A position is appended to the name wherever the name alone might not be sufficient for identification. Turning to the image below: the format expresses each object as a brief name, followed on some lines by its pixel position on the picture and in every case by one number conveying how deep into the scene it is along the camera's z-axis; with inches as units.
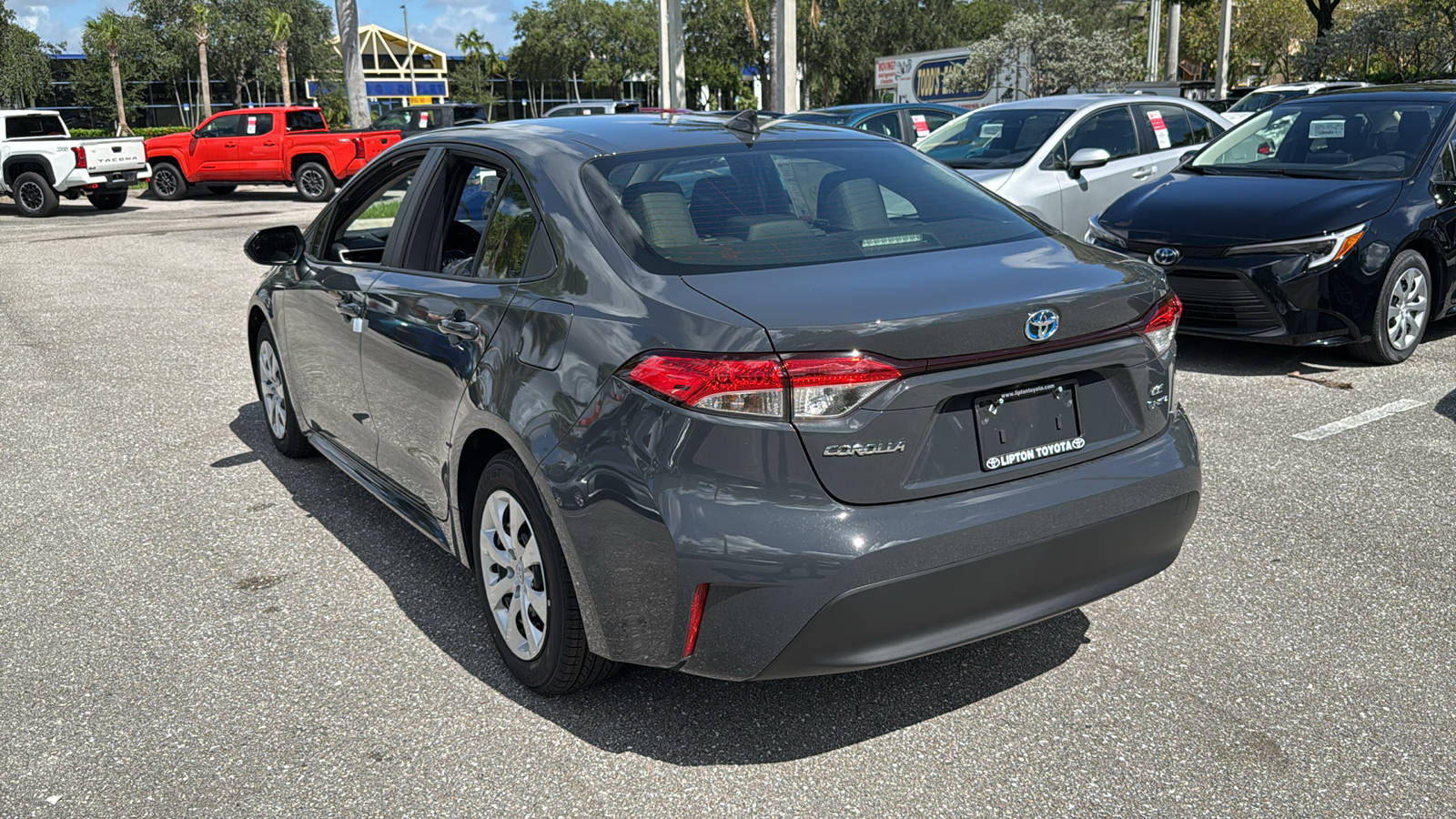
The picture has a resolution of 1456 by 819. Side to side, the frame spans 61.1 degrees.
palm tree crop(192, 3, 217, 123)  2536.9
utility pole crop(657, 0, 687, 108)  1121.4
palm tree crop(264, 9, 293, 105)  2721.5
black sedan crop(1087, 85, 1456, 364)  279.1
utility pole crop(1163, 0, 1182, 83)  1526.8
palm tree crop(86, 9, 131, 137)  2608.3
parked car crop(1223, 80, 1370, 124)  841.5
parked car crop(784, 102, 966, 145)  613.0
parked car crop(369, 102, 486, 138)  1027.3
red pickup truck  886.4
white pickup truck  806.5
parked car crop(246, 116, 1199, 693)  111.0
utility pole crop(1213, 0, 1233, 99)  1444.4
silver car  394.9
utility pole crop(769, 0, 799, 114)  994.7
